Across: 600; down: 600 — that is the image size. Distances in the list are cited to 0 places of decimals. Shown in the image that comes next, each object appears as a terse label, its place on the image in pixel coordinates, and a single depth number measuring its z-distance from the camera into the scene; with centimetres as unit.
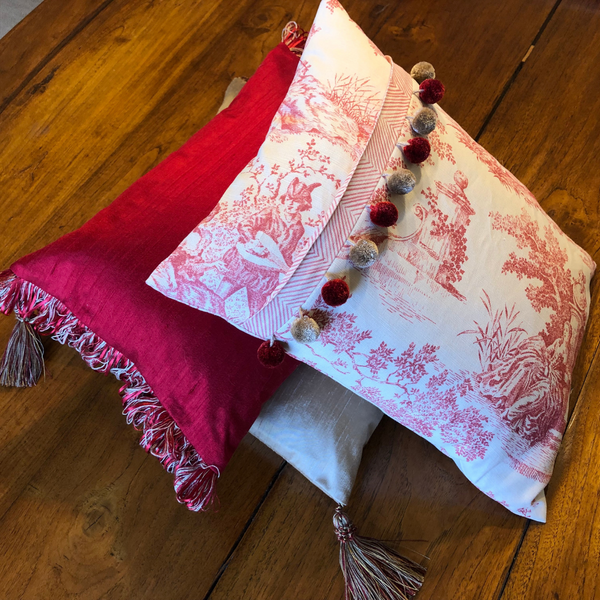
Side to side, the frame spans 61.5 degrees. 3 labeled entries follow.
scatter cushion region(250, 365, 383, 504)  76
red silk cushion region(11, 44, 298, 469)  63
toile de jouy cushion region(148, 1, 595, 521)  55
